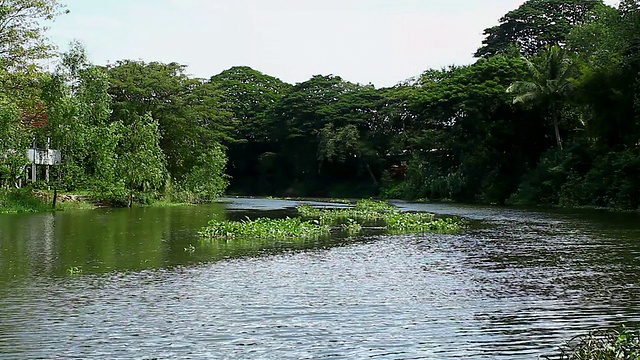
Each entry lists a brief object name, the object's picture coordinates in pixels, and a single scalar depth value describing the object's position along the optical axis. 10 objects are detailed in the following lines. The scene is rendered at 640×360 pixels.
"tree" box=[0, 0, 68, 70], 32.75
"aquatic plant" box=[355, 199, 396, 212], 35.88
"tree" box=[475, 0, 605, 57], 58.72
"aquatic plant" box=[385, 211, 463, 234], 22.47
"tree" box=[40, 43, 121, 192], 31.86
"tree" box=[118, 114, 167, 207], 37.19
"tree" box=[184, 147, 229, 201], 48.44
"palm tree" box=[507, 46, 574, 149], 43.56
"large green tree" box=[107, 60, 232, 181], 43.47
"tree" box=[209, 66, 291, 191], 72.94
